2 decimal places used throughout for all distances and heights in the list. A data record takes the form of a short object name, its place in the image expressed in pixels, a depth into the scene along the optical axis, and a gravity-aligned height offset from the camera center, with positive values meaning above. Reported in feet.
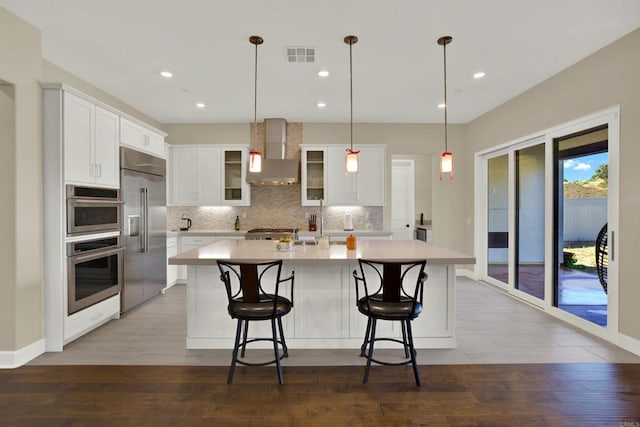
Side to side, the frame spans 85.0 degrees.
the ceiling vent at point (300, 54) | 11.52 +5.35
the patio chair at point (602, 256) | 11.99 -1.55
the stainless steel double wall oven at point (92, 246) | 10.76 -1.19
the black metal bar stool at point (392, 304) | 8.21 -2.24
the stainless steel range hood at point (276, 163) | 19.20 +2.70
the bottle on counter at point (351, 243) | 11.21 -1.02
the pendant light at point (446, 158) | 10.80 +1.68
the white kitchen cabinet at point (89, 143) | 10.57 +2.24
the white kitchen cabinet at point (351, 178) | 19.97 +1.91
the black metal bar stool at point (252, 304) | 8.20 -2.25
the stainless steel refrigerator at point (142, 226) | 13.73 -0.62
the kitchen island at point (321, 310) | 10.43 -2.99
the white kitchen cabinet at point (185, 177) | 20.02 +1.96
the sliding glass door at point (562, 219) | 11.68 -0.30
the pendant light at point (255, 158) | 10.84 +1.71
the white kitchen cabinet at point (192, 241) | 19.10 -1.64
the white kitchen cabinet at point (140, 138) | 13.65 +3.14
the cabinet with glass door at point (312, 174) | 20.08 +2.15
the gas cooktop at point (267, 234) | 18.80 -1.23
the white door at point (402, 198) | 27.96 +1.10
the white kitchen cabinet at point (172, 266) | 18.24 -2.95
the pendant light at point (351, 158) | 10.85 +1.68
